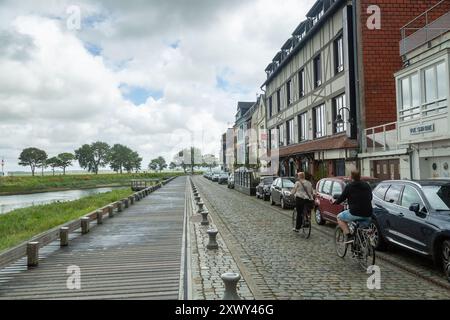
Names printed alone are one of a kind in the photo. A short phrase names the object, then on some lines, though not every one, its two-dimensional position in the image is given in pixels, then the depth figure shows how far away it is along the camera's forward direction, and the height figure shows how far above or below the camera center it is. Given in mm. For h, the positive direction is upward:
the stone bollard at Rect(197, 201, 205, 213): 16562 -1284
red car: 12625 -804
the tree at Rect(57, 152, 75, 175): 147250 +5917
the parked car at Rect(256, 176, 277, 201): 25188 -996
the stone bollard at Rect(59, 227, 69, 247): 10375 -1458
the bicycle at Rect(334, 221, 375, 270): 7383 -1330
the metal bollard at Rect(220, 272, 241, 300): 5121 -1347
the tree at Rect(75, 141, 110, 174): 147125 +7100
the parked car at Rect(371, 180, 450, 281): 6984 -869
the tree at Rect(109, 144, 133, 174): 148375 +6207
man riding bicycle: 7746 -541
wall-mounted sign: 14747 +1399
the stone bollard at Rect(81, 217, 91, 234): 12539 -1430
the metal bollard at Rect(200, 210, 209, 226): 13826 -1501
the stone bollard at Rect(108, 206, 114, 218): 17000 -1433
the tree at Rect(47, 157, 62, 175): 144000 +4838
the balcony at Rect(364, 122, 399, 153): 18484 +1378
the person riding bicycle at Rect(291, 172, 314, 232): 11531 -640
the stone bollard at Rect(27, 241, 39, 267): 8172 -1462
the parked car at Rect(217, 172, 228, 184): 58406 -841
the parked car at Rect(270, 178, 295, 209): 19203 -985
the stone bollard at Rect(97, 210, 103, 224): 14720 -1420
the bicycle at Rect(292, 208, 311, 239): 11348 -1400
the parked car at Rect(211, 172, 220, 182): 67012 -655
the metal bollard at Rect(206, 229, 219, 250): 9578 -1521
